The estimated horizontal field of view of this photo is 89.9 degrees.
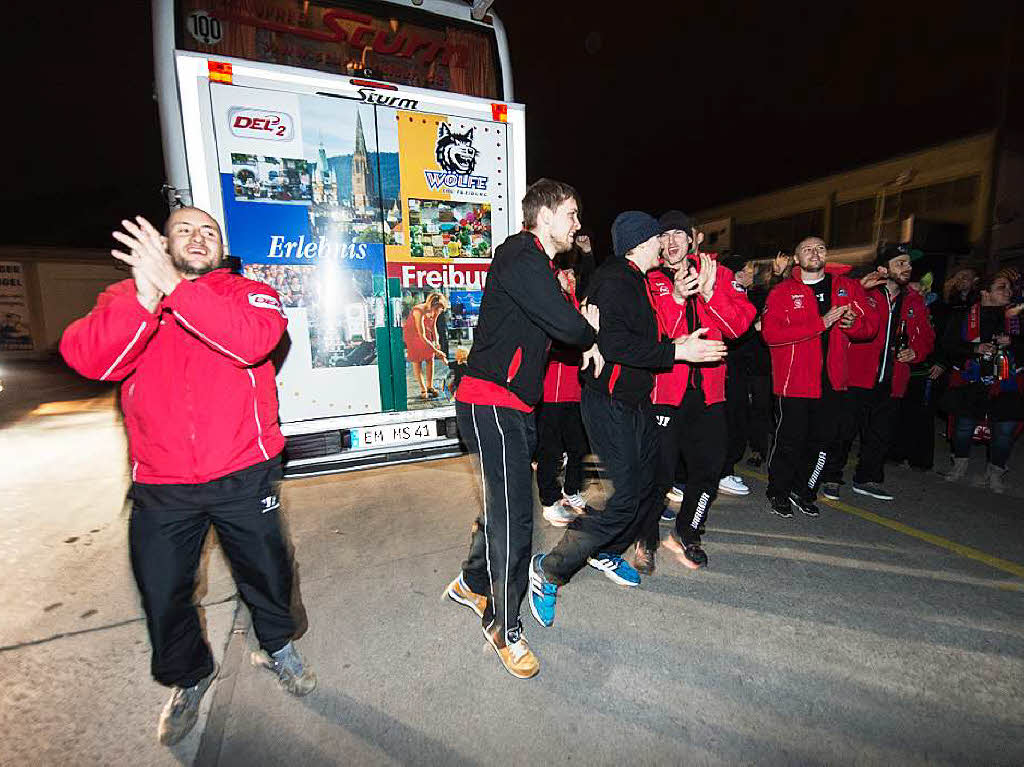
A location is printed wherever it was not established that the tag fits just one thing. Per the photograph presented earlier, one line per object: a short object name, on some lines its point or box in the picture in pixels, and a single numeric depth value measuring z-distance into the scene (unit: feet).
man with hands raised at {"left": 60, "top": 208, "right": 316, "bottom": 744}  6.00
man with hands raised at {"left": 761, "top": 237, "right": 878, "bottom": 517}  12.98
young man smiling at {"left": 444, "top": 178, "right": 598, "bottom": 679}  7.56
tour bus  10.37
